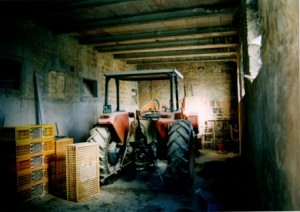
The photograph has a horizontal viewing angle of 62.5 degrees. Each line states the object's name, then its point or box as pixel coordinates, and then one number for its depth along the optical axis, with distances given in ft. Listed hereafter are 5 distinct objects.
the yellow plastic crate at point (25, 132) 13.62
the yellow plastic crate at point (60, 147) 16.08
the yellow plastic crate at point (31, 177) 13.48
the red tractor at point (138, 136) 15.75
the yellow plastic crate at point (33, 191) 13.46
